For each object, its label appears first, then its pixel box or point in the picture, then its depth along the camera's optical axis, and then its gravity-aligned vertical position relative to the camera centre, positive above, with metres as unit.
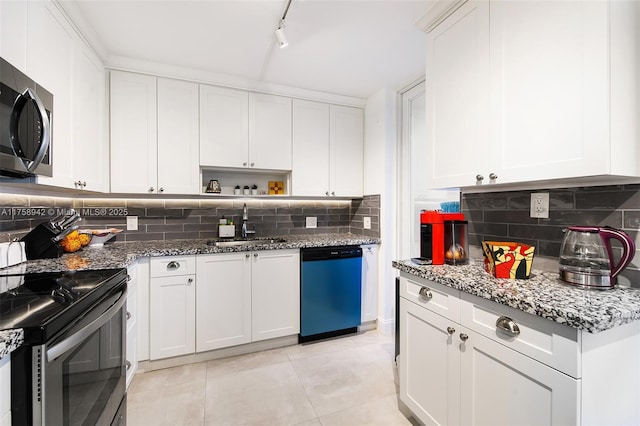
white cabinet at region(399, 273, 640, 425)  0.91 -0.60
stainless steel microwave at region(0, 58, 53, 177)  1.17 +0.39
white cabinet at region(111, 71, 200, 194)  2.34 +0.66
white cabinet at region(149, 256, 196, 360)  2.19 -0.75
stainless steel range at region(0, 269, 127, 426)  0.81 -0.46
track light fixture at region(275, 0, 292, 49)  1.80 +1.13
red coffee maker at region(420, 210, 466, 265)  1.62 -0.11
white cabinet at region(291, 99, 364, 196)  2.97 +0.67
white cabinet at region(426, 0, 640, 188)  1.03 +0.52
